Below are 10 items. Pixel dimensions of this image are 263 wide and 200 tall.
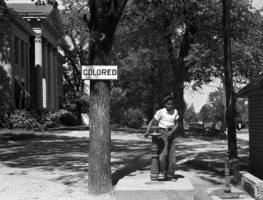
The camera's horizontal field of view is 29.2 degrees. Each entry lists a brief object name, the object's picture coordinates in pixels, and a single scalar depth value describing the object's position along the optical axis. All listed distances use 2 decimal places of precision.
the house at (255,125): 11.35
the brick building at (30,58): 38.59
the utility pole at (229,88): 11.85
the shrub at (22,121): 34.78
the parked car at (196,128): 44.67
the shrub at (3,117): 34.62
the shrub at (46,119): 37.95
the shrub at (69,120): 60.49
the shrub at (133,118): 55.22
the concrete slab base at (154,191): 8.82
